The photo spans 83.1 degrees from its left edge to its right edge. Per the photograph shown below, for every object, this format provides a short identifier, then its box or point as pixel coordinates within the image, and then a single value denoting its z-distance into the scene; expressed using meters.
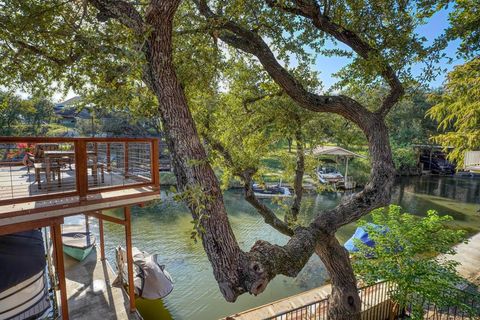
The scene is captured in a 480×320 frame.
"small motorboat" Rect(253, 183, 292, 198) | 16.81
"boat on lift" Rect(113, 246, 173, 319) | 6.73
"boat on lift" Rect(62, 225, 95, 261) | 8.34
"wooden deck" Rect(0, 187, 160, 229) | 3.74
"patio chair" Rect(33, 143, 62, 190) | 4.81
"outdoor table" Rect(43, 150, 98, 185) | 4.83
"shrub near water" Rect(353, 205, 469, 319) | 4.58
